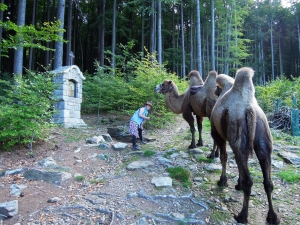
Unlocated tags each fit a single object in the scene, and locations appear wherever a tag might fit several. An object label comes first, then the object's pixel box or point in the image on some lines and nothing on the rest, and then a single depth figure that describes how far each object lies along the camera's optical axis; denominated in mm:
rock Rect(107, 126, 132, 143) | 7521
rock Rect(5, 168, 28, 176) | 4754
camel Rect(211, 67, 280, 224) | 3150
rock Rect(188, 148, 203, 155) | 6197
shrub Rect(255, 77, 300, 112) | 11992
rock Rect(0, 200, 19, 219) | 3225
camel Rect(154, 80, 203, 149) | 6840
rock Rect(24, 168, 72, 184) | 4480
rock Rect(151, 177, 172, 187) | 4284
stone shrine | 8984
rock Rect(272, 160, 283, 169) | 5469
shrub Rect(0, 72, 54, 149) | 5406
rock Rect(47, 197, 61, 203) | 3772
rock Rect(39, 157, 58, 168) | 5035
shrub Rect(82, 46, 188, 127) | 9461
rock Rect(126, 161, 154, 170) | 5121
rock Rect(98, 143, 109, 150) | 6445
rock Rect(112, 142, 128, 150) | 6402
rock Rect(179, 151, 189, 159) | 5902
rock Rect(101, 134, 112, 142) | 7243
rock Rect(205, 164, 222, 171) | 5180
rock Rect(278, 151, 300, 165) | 5731
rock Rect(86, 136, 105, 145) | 6833
